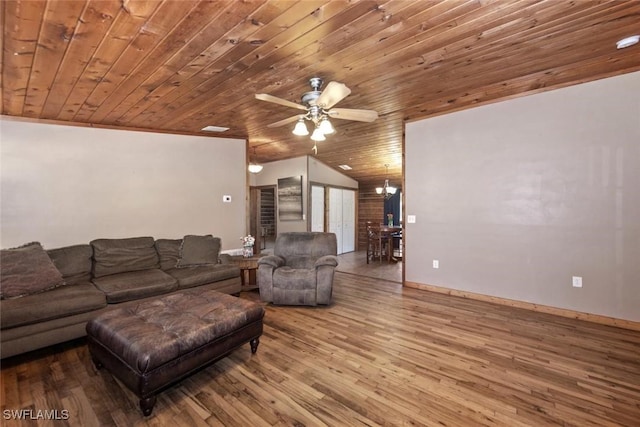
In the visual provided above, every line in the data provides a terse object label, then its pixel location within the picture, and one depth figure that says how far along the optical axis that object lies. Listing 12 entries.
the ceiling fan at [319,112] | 2.51
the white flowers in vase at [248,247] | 4.36
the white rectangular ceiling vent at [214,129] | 4.53
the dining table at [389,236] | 6.67
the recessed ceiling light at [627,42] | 2.32
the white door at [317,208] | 6.99
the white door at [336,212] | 7.70
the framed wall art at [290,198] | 6.89
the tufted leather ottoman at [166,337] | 1.72
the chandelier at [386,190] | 7.13
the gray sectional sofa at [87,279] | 2.35
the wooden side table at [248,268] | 4.13
